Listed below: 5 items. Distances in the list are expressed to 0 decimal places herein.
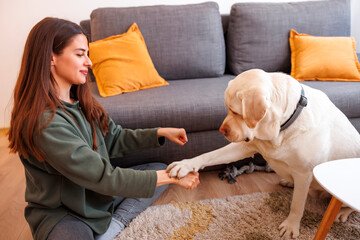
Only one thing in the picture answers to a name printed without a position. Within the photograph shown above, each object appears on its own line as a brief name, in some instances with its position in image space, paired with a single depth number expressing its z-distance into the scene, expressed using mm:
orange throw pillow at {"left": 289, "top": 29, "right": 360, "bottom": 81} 2039
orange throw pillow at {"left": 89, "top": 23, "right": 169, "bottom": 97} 1892
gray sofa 1943
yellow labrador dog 1043
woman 973
